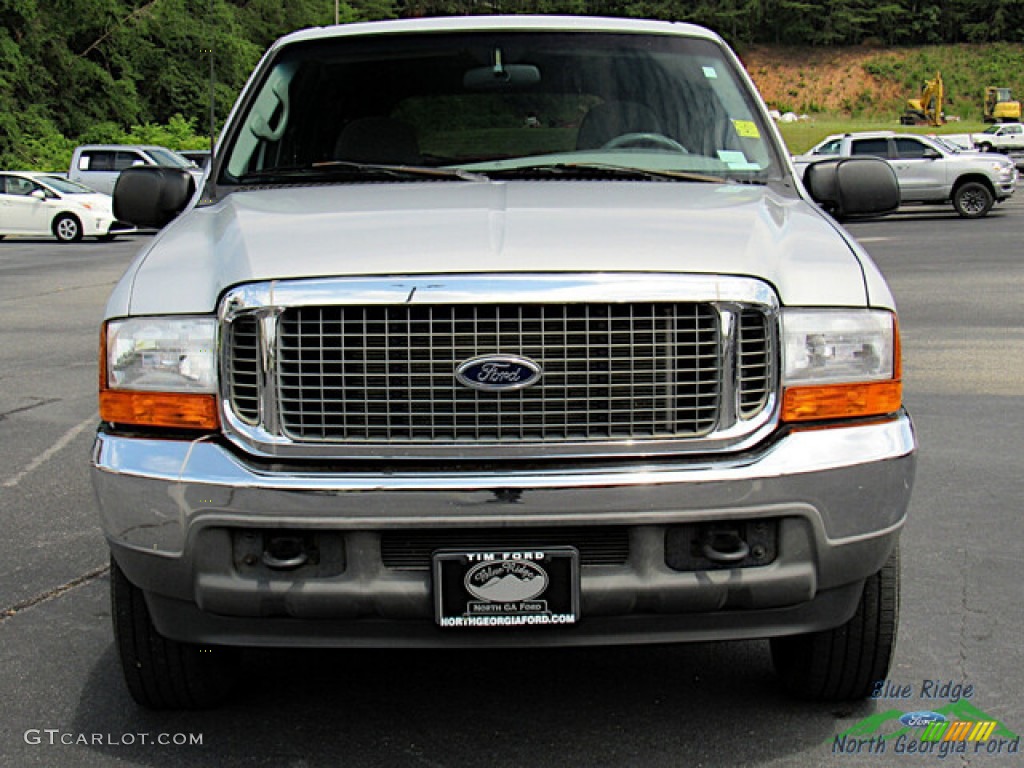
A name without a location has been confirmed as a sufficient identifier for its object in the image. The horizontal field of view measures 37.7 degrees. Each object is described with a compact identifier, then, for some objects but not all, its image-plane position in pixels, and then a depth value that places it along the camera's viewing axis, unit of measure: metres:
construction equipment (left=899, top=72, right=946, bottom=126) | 77.81
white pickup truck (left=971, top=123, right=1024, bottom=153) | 56.47
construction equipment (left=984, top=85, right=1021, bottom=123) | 79.75
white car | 28.09
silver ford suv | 3.26
